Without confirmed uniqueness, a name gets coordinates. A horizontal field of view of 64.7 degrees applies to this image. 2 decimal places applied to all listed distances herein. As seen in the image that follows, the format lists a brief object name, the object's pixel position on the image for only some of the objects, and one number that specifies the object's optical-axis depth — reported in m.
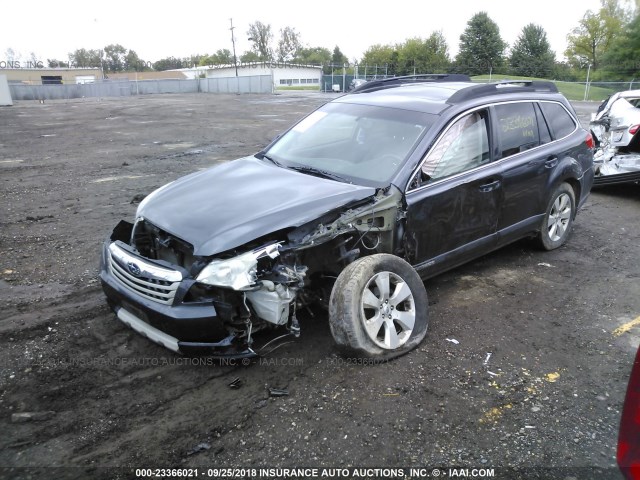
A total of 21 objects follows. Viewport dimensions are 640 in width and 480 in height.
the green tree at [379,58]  52.25
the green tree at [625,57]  42.47
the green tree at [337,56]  90.12
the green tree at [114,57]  104.69
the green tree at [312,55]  93.94
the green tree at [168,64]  115.00
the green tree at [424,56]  53.88
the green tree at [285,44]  98.81
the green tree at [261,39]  96.69
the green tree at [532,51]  55.38
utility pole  75.69
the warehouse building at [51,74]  71.38
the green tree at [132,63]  105.94
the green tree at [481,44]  57.06
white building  80.31
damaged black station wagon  3.23
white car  8.02
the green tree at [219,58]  107.56
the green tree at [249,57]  97.14
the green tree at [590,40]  61.18
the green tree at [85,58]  103.19
